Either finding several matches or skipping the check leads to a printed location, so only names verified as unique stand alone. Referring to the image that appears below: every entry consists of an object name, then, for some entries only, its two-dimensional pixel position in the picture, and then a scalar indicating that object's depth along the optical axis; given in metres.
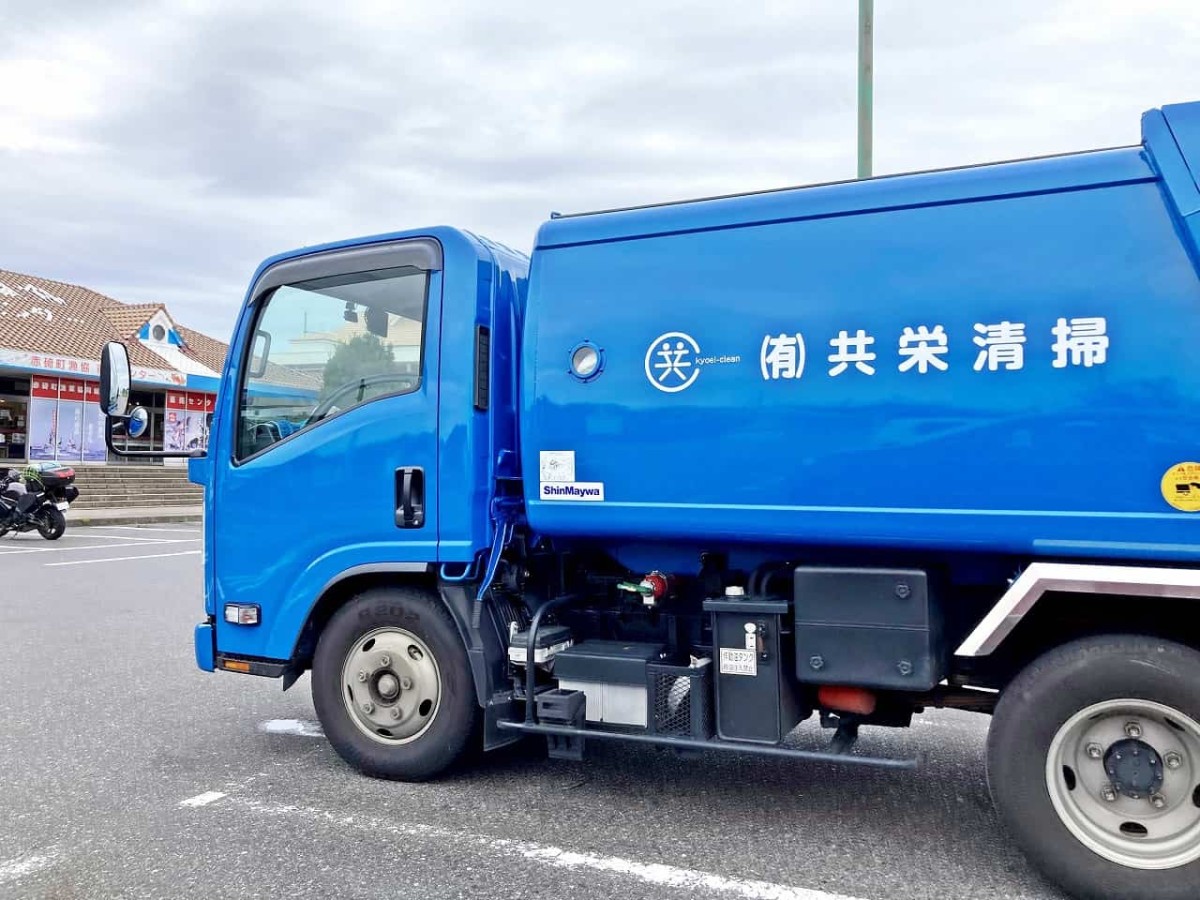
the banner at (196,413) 31.17
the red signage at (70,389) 26.41
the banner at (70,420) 26.47
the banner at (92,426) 27.16
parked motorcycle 16.28
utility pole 7.54
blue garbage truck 3.16
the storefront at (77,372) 25.83
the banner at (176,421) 30.47
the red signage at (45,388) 25.67
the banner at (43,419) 25.70
